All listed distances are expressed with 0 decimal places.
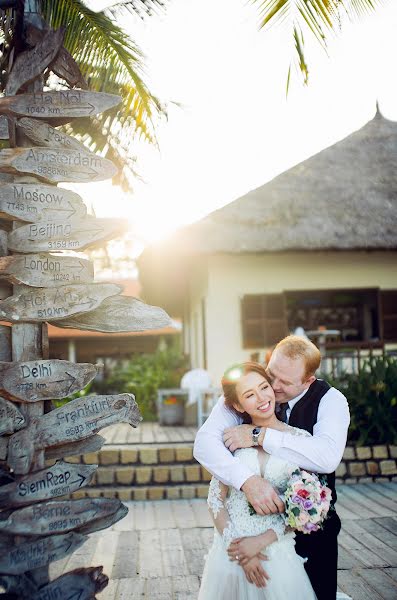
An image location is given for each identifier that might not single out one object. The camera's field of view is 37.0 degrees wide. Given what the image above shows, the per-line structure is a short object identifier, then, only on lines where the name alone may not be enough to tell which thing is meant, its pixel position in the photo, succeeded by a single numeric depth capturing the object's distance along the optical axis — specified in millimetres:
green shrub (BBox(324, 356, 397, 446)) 6852
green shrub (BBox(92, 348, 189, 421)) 11648
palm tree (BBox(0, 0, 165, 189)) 5708
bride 2697
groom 2725
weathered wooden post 2895
